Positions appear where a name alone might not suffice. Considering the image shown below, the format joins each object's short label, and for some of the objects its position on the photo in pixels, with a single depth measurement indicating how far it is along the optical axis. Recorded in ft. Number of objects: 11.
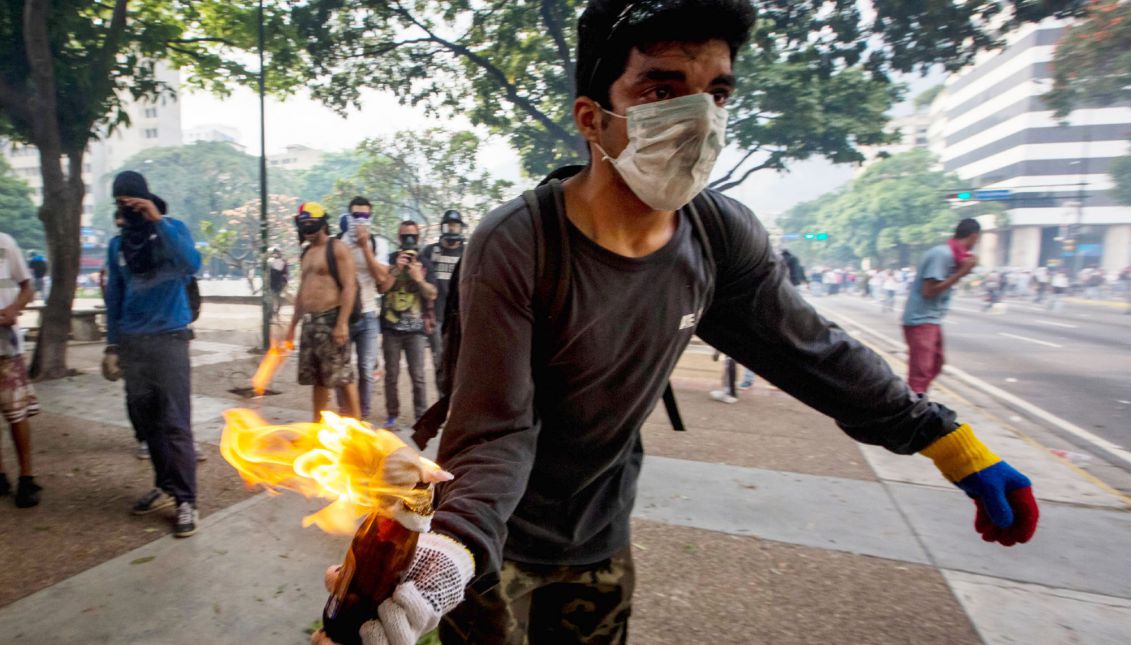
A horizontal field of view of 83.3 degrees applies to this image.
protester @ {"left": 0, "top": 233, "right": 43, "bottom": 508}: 13.94
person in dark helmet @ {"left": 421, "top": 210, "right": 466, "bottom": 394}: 23.85
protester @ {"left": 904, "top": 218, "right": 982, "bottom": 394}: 20.72
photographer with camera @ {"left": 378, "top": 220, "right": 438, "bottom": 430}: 20.90
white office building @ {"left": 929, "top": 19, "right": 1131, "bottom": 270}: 112.88
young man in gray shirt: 4.20
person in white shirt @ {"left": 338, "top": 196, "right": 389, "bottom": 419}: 20.49
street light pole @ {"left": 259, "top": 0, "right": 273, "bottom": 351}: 37.96
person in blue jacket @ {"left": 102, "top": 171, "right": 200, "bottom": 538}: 13.05
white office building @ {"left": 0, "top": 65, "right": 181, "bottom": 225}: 233.96
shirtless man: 18.04
